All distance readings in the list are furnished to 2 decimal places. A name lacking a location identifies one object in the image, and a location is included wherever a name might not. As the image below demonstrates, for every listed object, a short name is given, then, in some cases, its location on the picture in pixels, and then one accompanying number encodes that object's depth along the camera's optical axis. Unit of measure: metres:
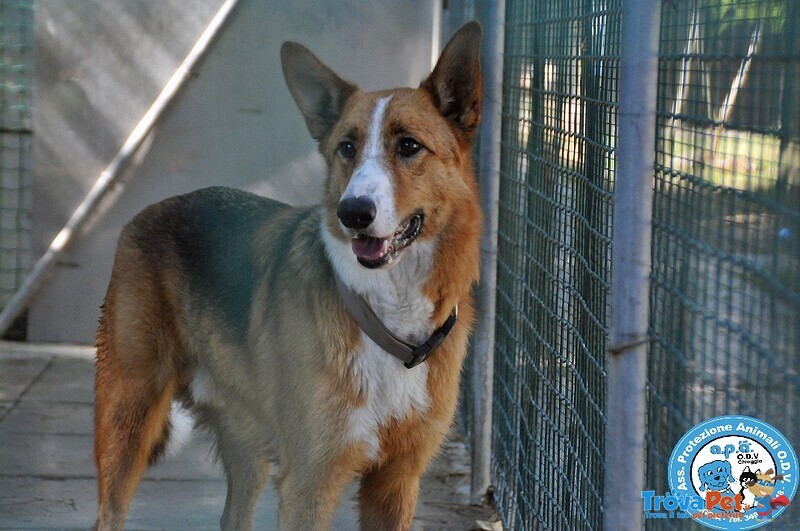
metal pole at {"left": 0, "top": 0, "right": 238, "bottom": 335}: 5.94
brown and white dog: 2.84
